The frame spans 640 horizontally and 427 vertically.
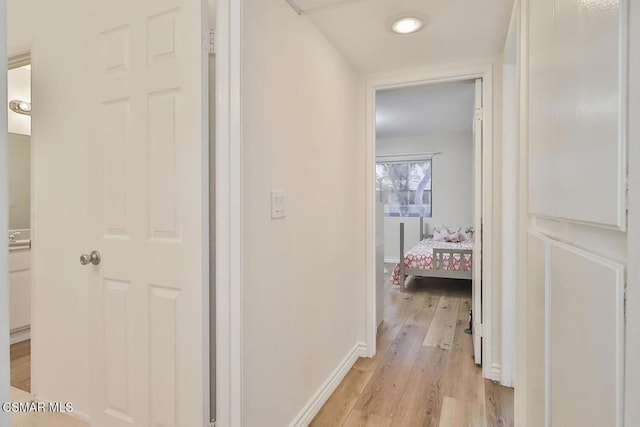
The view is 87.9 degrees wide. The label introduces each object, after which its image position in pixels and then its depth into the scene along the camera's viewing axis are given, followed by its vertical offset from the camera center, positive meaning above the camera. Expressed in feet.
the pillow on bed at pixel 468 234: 17.17 -1.25
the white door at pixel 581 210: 1.58 +0.00
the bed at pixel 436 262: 14.21 -2.26
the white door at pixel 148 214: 4.27 -0.03
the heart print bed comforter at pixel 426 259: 14.30 -2.14
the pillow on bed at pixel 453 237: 16.85 -1.33
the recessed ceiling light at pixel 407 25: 6.06 +3.50
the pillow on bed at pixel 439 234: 17.54 -1.24
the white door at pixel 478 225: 7.76 -0.35
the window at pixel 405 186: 20.56 +1.59
